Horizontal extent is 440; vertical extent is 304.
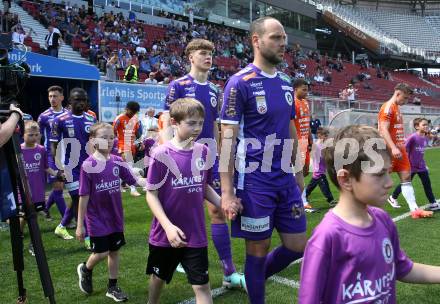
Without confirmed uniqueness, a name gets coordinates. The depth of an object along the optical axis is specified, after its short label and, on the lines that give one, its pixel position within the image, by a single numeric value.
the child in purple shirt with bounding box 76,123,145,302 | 4.15
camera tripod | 3.22
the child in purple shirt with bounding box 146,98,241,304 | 3.18
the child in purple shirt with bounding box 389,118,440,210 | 8.29
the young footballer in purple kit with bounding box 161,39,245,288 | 4.34
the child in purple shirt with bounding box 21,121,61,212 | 6.31
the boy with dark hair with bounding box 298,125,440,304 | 1.84
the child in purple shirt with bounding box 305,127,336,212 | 8.99
